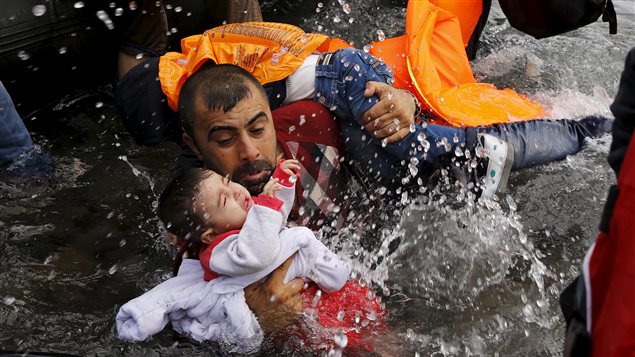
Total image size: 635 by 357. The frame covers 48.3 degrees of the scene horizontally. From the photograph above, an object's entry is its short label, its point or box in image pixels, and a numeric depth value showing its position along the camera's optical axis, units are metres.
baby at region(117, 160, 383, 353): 2.27
